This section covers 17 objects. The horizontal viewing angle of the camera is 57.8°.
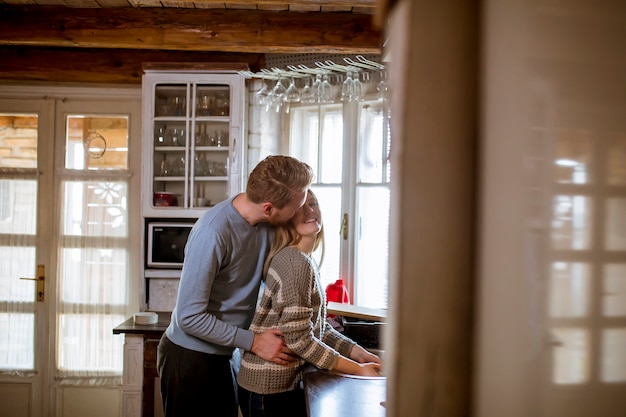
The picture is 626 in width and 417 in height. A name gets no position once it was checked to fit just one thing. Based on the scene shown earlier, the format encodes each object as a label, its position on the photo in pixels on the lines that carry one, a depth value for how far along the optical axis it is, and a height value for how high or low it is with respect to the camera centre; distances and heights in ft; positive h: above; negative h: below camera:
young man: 6.72 -1.23
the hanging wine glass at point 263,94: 11.53 +2.10
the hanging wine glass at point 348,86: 10.97 +2.18
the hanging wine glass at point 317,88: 11.09 +2.18
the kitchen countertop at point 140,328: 11.43 -2.75
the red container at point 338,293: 12.23 -2.04
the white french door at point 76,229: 14.51 -0.95
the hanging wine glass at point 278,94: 11.57 +2.10
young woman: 6.32 -1.55
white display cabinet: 12.84 +1.35
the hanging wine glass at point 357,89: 10.96 +2.15
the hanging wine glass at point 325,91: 11.08 +2.10
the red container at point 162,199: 13.00 -0.11
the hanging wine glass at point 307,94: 11.24 +2.07
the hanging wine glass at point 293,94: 11.55 +2.11
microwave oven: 12.97 -1.12
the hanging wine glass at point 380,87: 9.86 +2.12
